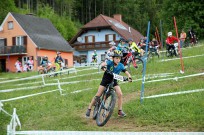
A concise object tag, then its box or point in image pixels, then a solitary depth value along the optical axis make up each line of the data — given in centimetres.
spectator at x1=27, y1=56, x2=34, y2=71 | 4089
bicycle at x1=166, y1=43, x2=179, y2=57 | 2447
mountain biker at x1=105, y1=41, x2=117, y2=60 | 1695
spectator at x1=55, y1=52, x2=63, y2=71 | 2562
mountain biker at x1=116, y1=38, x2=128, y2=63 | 1715
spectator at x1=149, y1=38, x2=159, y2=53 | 2517
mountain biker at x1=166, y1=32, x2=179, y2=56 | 2244
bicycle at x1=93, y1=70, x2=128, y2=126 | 947
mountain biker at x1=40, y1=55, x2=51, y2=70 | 2614
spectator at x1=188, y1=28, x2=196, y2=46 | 3190
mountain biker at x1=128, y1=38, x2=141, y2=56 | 1916
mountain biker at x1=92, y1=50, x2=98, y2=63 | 3322
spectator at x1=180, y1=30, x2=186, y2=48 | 2765
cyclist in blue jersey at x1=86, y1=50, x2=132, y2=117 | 980
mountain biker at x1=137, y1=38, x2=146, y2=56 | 2356
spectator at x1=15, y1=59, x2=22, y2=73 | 4025
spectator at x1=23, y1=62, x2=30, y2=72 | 4072
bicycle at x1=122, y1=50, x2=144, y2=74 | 1884
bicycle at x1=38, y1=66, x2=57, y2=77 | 2591
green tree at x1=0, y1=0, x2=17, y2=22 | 6482
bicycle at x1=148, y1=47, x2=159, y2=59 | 2473
